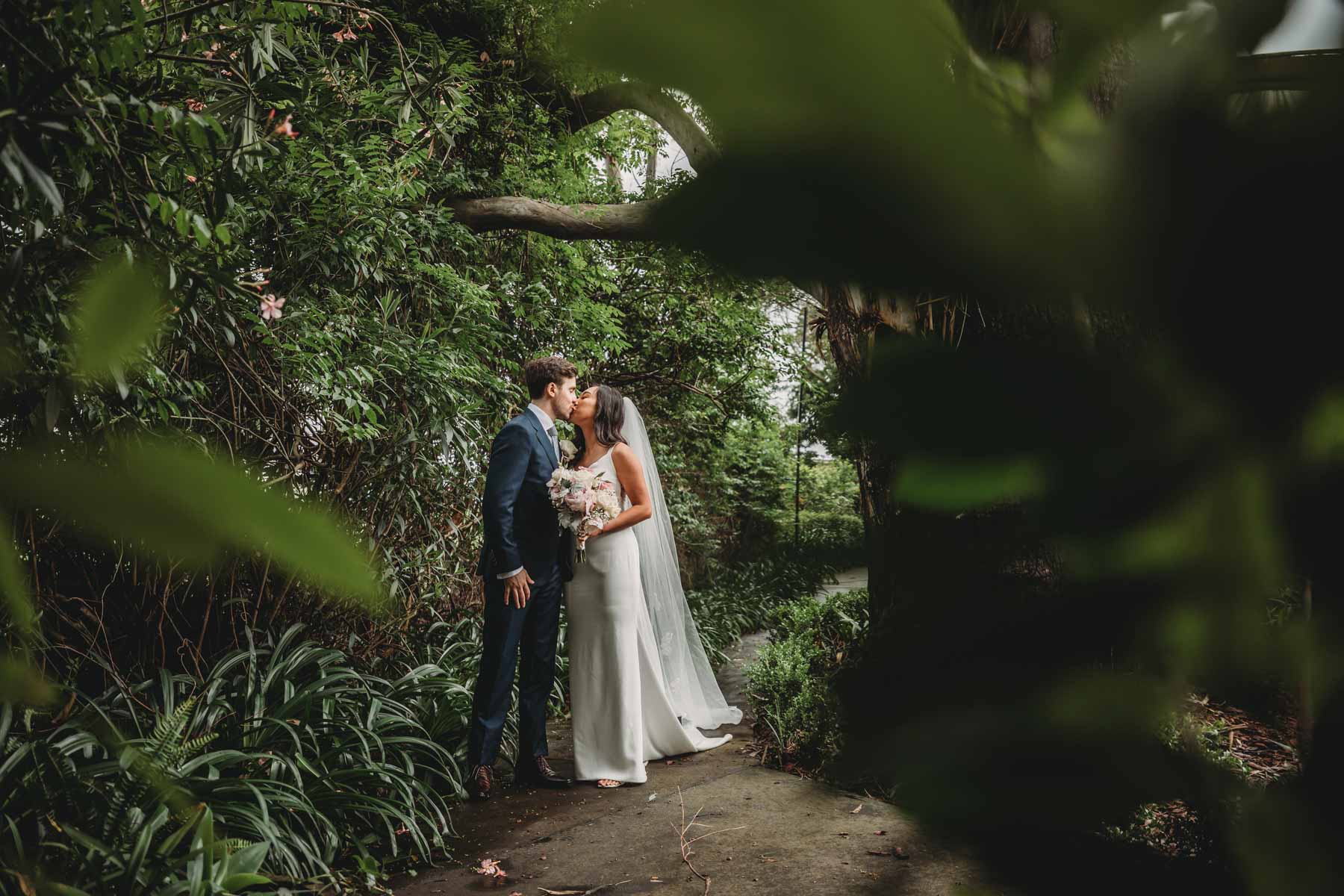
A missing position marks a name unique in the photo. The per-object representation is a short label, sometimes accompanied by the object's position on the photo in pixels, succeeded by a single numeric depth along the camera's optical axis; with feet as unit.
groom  11.02
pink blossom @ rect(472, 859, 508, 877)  8.82
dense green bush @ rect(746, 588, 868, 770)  12.50
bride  12.14
